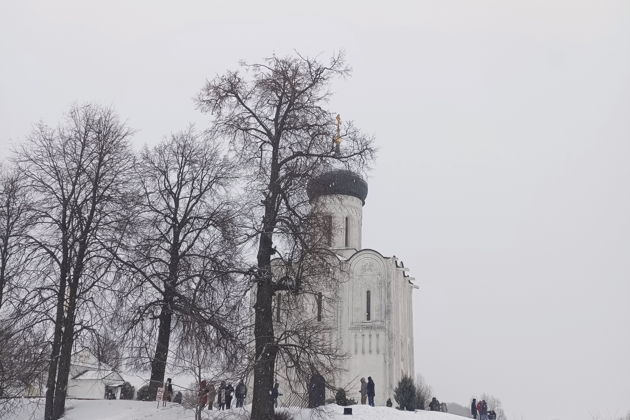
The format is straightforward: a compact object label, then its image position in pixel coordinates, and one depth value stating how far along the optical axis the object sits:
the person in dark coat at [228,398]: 22.84
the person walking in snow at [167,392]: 20.62
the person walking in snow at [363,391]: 26.21
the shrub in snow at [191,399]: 17.74
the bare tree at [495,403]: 86.25
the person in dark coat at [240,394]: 22.36
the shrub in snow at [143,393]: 24.38
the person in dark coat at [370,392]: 24.16
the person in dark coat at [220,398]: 18.32
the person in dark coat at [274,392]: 18.24
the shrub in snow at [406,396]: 22.95
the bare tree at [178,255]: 19.55
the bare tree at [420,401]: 27.40
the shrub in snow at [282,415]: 17.74
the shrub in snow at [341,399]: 22.66
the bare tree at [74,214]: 19.28
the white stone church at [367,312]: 33.12
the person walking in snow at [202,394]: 17.33
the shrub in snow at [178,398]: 23.06
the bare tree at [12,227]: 19.86
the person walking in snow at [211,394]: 18.22
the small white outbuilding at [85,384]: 39.38
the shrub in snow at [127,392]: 26.50
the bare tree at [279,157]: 17.30
